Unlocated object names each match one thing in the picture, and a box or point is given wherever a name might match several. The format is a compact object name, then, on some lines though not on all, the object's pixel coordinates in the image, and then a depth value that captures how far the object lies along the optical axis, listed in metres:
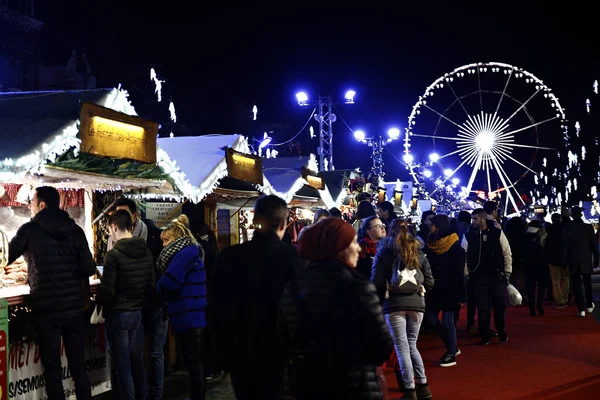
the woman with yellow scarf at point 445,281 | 8.65
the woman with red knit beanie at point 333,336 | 3.34
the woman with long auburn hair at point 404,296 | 6.71
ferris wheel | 30.99
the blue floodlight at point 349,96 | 25.09
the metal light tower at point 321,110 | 23.62
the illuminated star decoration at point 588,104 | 59.69
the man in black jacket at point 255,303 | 3.71
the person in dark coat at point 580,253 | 12.88
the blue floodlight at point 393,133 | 32.22
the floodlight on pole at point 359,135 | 29.76
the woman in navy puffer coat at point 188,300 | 6.36
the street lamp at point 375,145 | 29.83
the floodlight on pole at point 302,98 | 24.84
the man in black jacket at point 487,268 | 10.17
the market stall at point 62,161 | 5.98
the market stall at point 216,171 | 9.11
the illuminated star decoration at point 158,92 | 30.35
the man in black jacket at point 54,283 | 5.62
